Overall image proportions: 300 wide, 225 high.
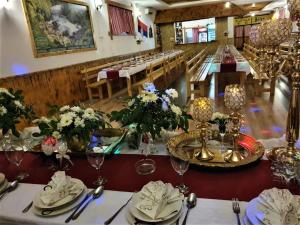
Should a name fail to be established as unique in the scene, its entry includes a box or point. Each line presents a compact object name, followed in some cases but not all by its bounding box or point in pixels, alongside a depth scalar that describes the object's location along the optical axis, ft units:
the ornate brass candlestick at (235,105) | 3.93
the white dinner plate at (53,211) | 3.14
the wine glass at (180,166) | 3.39
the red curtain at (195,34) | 53.47
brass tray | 3.89
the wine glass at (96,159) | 3.78
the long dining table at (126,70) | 17.61
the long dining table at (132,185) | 3.04
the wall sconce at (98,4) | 22.11
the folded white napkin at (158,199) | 2.87
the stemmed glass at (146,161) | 4.06
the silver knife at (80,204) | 3.04
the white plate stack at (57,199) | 3.17
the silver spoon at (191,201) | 3.09
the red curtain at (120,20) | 24.97
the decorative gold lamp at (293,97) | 3.28
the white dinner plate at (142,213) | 2.82
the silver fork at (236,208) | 2.88
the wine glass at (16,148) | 4.49
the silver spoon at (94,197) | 3.10
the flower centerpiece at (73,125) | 4.28
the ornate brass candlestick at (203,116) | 4.15
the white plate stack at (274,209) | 2.53
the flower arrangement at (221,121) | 4.54
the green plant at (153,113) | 4.30
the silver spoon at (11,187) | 3.74
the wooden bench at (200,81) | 15.61
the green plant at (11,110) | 5.10
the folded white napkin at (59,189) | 3.27
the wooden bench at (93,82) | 18.83
